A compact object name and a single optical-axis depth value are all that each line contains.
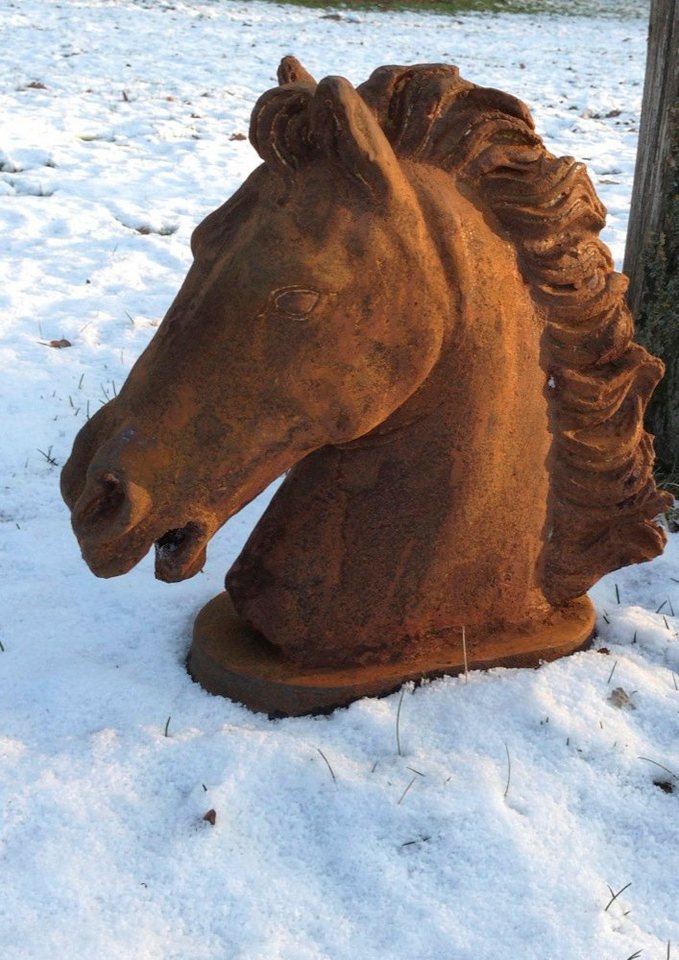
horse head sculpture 1.97
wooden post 3.29
